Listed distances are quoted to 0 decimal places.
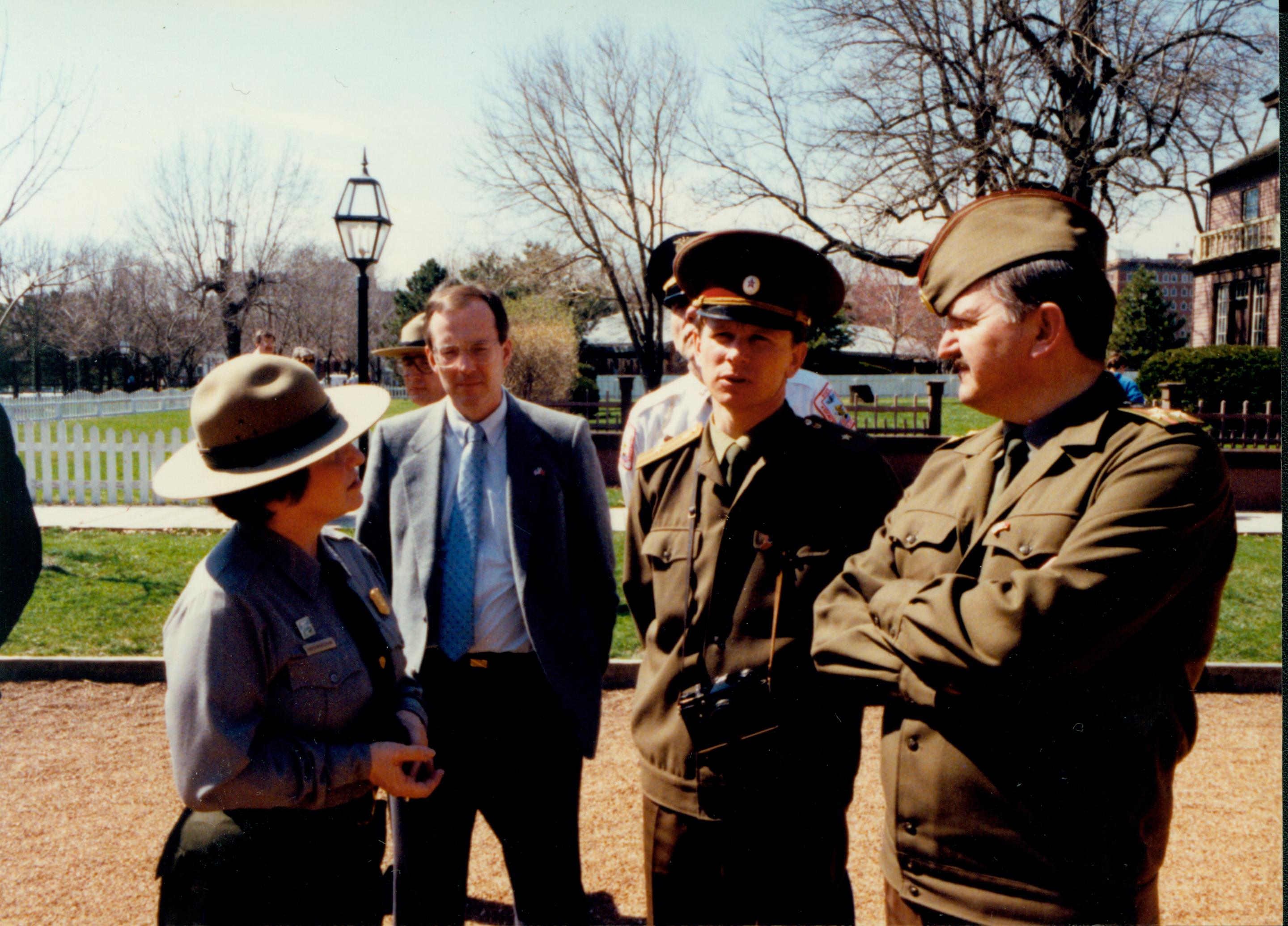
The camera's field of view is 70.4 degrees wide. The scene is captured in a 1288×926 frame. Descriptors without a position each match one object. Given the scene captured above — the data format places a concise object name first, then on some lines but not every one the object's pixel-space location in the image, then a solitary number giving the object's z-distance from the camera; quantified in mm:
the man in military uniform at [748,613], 2176
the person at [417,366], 5043
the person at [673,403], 4070
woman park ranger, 1844
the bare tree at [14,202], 7056
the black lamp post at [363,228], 9398
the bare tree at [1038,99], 13766
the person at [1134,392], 5145
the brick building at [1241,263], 11773
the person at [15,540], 2719
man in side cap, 1559
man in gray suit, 2861
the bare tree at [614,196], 25172
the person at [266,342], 9258
